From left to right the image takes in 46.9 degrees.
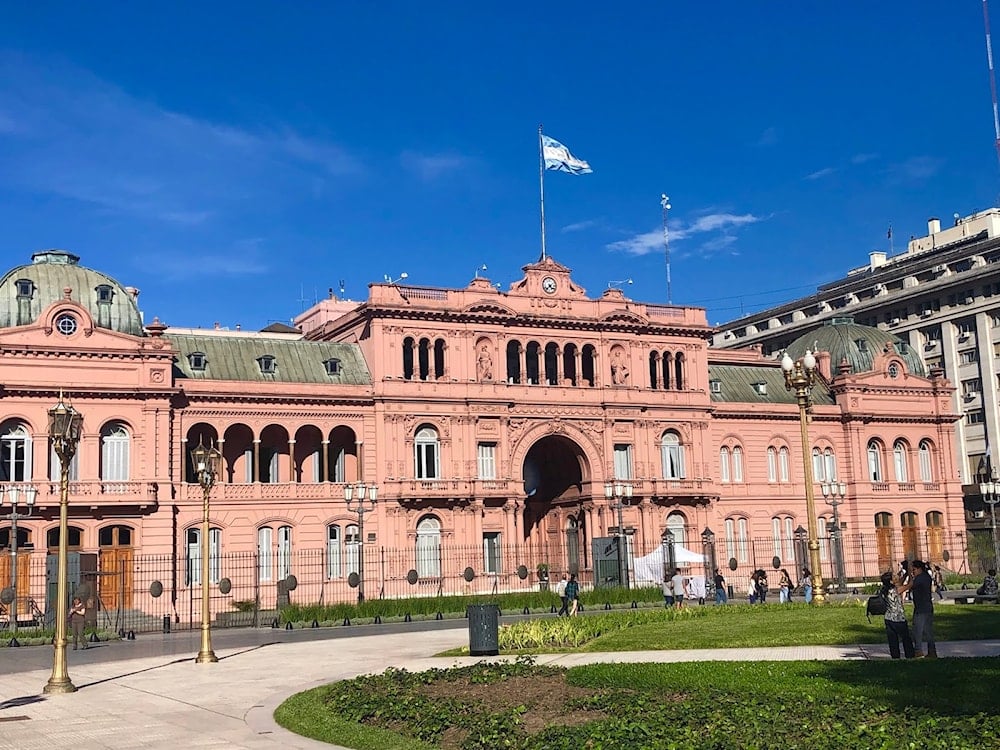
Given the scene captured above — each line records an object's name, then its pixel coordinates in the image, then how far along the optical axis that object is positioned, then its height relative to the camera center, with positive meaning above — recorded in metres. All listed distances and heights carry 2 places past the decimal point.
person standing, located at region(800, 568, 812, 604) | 51.31 -2.66
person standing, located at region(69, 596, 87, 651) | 36.81 -2.05
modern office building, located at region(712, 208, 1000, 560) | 100.38 +19.76
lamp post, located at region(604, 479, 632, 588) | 56.53 +0.38
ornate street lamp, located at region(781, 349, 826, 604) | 34.91 +3.19
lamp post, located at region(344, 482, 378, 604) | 52.46 +2.24
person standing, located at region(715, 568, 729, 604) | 51.62 -2.78
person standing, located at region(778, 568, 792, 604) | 49.22 -2.77
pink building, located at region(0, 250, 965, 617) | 56.16 +5.56
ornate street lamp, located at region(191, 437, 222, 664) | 30.61 +0.60
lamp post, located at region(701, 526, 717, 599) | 59.38 -1.36
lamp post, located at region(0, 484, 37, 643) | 44.34 +2.21
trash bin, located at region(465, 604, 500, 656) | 28.30 -2.21
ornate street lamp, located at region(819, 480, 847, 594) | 63.22 +0.06
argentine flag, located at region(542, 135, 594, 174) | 68.06 +22.20
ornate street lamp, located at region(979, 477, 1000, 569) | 61.92 +1.38
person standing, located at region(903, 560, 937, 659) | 24.06 -1.94
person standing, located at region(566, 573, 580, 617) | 46.68 -2.29
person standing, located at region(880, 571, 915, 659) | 24.03 -2.13
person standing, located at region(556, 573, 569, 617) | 46.41 -2.64
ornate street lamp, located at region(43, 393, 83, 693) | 25.72 +2.53
